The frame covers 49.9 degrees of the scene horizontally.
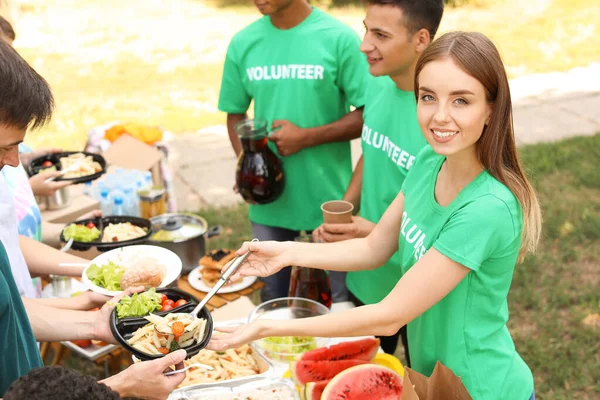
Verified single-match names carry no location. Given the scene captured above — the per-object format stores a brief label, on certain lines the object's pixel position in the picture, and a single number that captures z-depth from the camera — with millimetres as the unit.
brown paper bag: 2238
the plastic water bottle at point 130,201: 4547
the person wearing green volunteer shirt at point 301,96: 4219
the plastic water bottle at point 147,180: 4766
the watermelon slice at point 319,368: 2816
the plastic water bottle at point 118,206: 4492
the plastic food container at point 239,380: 2729
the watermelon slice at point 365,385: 2662
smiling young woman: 2355
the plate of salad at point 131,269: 3072
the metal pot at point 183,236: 3927
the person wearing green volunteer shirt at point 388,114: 3320
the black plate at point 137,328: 2465
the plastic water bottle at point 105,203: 4625
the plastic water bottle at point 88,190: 5105
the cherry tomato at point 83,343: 3621
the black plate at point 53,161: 4367
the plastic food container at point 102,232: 3607
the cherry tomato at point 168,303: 2824
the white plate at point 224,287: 3812
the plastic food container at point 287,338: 2973
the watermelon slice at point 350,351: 2932
